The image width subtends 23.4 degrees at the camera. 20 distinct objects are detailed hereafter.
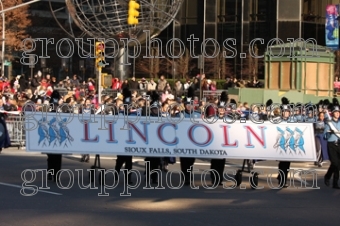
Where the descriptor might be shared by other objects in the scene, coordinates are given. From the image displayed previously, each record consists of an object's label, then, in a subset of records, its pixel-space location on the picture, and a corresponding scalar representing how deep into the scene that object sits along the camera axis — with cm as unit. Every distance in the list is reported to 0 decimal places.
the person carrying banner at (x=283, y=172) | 1650
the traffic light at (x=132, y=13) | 2482
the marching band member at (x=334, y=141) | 1648
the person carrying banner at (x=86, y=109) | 1946
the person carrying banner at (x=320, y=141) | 2111
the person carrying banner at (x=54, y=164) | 1642
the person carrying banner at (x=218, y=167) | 1632
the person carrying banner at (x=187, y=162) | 1639
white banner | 1551
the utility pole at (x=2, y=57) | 4441
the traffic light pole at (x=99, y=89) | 2631
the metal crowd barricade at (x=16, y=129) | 2486
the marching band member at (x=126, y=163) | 1634
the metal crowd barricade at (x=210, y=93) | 3463
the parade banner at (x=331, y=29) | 4109
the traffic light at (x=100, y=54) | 2772
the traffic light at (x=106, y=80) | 3356
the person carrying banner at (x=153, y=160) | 1628
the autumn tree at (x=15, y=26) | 5309
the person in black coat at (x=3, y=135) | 1769
